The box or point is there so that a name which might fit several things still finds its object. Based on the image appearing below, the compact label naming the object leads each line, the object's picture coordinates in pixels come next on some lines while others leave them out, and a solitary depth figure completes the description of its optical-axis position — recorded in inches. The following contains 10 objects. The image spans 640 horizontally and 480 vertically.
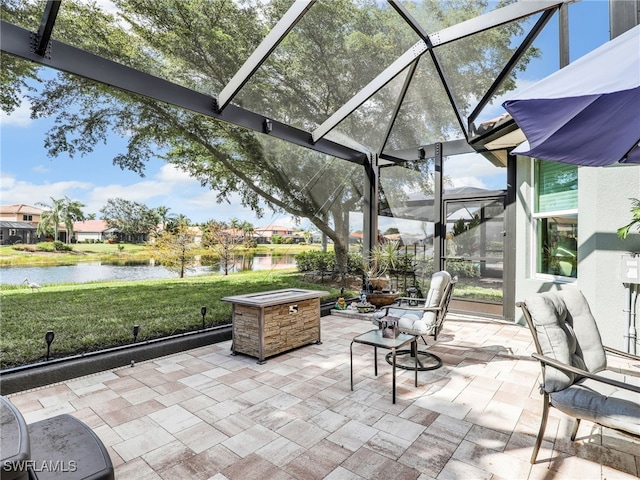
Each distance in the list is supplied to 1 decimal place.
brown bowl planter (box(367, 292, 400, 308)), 259.6
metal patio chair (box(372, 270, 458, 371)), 141.8
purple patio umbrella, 57.5
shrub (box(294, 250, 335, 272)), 266.8
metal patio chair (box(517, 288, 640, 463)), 73.1
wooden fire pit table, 152.3
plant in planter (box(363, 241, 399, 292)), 271.3
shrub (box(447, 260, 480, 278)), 245.0
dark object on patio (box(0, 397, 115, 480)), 38.1
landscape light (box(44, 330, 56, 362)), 128.6
